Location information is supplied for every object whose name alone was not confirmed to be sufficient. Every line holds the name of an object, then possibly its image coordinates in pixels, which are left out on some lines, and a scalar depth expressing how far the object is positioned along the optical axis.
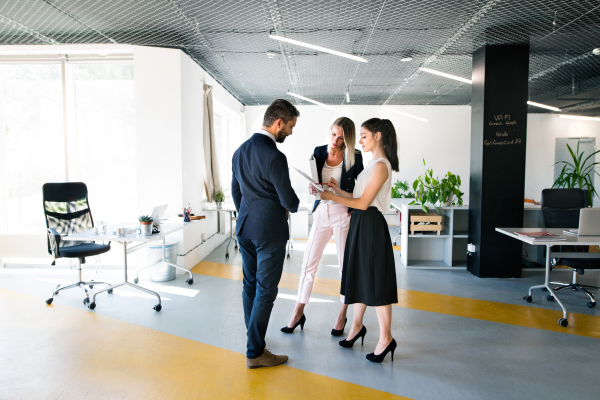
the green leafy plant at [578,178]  5.76
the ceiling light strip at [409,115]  9.96
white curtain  6.19
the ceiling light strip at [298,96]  8.53
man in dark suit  2.29
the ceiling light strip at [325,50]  4.39
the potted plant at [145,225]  3.59
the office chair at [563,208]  4.28
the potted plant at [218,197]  6.42
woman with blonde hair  2.99
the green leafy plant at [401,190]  9.01
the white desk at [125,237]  3.44
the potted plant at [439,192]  5.37
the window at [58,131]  5.36
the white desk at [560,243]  3.30
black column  4.88
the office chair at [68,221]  3.83
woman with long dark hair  2.53
